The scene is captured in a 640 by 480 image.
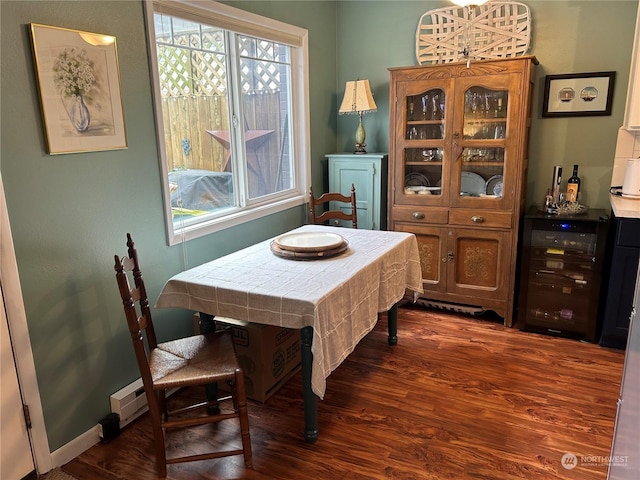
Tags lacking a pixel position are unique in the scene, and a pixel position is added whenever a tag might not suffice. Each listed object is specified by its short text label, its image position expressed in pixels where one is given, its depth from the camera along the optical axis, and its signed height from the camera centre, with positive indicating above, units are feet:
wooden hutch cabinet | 10.74 -1.02
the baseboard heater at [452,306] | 11.86 -4.49
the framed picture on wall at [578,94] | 10.73 +0.73
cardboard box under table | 8.13 -3.85
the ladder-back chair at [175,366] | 6.14 -3.23
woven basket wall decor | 11.18 +2.33
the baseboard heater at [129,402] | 7.59 -4.29
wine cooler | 10.24 -3.22
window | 8.55 +0.42
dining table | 6.49 -2.32
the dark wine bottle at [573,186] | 10.98 -1.37
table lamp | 12.54 +0.82
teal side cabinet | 12.62 -1.35
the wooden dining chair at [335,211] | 11.71 -1.91
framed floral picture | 6.23 +0.64
